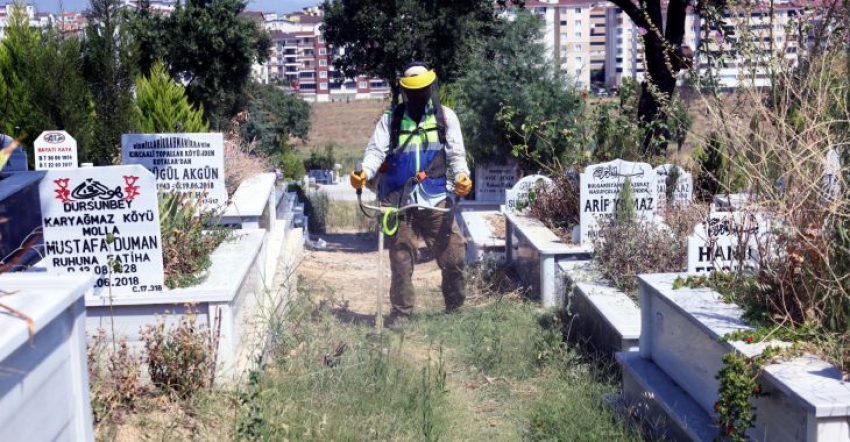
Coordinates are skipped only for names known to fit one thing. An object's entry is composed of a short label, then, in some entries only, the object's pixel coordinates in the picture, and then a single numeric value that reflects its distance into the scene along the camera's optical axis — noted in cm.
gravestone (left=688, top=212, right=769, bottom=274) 512
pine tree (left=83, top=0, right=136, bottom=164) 1311
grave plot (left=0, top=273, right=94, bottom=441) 288
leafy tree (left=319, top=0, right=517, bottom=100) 2292
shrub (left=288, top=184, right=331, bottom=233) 2030
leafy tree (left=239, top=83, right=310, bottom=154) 3053
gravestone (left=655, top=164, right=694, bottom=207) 946
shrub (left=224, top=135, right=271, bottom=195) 1235
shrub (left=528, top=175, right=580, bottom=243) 980
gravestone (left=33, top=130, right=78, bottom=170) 972
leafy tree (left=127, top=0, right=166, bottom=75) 1945
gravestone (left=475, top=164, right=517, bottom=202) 1513
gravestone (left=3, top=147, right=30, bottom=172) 867
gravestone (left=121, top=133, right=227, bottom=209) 905
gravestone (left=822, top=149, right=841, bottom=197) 439
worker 825
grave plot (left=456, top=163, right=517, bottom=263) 1120
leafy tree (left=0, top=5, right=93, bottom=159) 1211
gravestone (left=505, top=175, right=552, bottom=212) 1090
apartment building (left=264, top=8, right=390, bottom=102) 13075
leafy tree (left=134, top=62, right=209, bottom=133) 1355
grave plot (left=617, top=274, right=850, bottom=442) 367
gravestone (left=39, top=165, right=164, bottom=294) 574
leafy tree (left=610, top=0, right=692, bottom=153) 1165
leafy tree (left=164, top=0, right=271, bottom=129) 1961
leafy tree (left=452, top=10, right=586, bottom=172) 1388
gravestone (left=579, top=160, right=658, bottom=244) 875
